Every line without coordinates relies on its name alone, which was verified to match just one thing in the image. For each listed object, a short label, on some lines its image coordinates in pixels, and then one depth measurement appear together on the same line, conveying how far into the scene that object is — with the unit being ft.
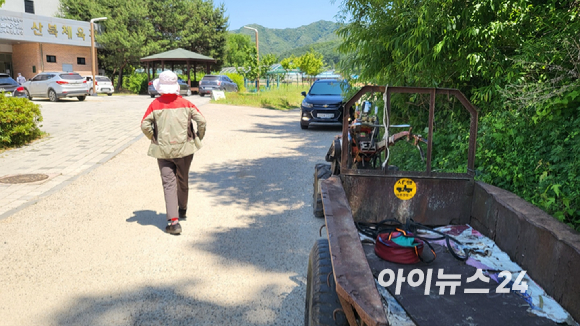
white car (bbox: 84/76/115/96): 116.16
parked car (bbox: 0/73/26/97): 89.35
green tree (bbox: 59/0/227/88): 143.64
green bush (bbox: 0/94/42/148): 34.91
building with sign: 117.60
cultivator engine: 17.44
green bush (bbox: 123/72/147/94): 141.38
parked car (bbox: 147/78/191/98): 108.66
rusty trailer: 7.46
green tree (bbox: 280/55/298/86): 192.97
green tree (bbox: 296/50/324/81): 172.96
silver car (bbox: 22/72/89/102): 84.79
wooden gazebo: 121.39
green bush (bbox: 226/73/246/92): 141.71
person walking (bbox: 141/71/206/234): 17.35
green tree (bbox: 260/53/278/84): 131.13
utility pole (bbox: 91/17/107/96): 111.34
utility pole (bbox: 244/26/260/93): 113.39
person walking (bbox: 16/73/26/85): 112.47
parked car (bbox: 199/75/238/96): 113.50
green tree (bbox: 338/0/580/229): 14.44
